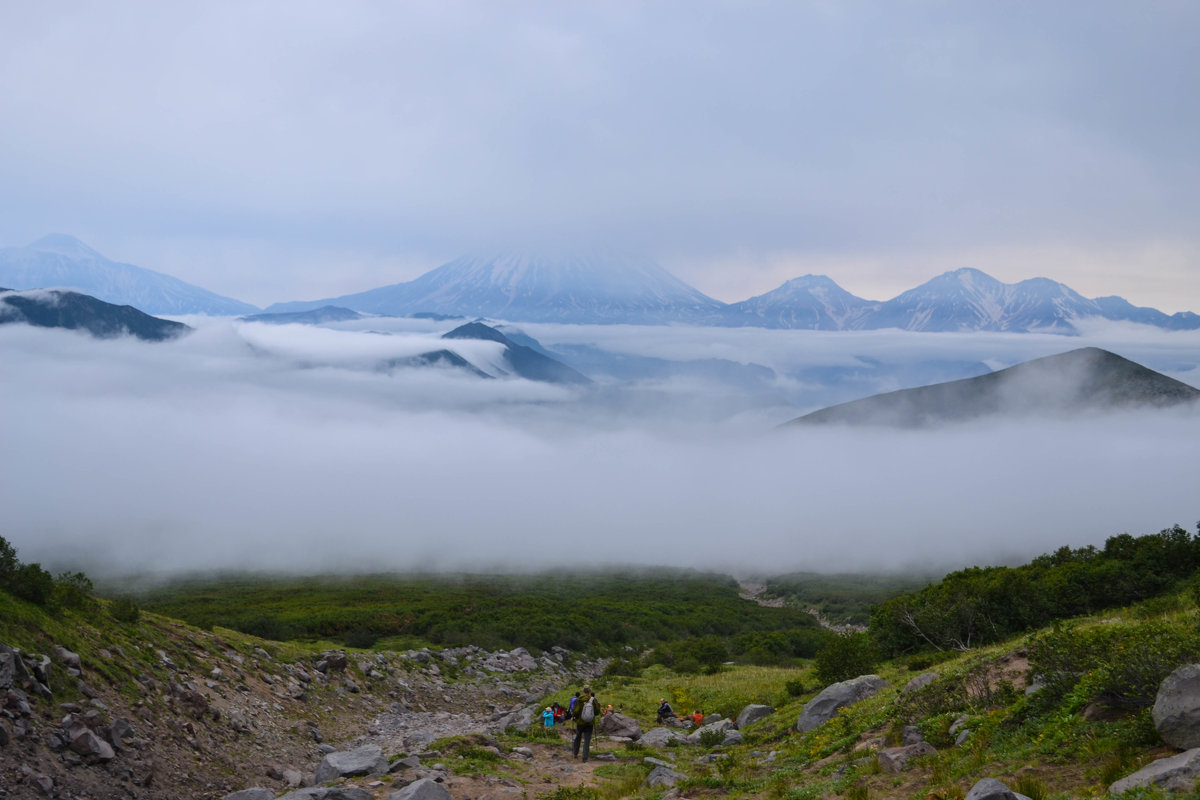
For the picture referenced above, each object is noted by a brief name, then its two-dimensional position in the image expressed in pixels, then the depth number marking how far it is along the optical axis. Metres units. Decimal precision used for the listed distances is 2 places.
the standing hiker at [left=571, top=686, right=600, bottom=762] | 19.75
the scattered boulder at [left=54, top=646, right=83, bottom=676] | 17.59
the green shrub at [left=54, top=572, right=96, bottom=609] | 21.12
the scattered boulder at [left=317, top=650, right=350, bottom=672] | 31.05
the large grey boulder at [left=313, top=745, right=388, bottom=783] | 16.97
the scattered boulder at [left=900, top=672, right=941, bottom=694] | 17.99
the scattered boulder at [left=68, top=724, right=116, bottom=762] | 15.15
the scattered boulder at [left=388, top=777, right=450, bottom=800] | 13.80
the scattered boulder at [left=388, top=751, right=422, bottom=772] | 17.22
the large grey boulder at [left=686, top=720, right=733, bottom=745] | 22.39
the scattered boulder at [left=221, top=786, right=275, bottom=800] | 15.07
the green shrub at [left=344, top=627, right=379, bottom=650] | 44.25
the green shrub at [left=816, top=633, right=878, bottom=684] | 25.70
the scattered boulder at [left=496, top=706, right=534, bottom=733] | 25.04
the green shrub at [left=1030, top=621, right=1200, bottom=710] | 11.85
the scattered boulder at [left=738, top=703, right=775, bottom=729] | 24.14
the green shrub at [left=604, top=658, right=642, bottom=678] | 41.76
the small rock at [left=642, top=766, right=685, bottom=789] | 16.30
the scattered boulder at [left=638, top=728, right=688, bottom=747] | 22.02
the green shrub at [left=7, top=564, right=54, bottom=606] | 18.92
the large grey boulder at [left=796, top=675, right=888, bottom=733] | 20.22
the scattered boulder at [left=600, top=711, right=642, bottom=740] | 23.19
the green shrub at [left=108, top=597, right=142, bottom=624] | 23.17
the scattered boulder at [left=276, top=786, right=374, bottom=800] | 14.27
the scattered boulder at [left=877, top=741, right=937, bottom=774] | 13.46
